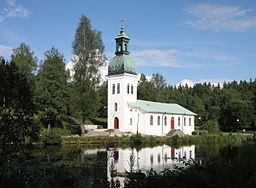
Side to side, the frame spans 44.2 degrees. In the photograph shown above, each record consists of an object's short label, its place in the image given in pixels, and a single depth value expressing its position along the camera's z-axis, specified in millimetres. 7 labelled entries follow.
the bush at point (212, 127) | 47684
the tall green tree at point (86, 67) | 37719
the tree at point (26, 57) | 54850
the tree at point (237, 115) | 65381
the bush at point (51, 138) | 30562
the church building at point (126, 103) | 46219
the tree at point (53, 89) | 34812
